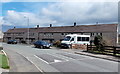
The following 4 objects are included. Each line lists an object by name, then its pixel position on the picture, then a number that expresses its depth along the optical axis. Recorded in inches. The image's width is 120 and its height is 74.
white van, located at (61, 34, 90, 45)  667.9
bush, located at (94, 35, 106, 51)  526.2
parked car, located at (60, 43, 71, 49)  648.4
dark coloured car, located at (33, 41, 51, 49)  668.2
